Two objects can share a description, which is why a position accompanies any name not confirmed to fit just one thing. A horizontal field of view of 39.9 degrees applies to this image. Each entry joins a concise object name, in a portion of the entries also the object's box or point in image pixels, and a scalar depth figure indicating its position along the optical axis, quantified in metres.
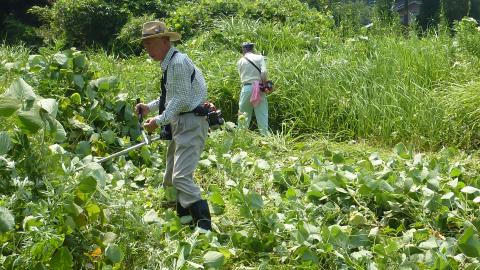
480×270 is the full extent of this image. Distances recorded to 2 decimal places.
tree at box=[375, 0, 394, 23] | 12.28
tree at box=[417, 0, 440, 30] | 27.69
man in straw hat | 4.53
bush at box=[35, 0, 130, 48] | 14.63
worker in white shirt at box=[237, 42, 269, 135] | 8.32
